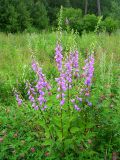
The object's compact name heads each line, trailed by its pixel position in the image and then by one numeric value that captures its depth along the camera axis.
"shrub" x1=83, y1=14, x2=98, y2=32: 12.51
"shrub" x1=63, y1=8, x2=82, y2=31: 12.24
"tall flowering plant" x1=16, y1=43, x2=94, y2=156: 1.71
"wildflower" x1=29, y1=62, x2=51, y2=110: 1.70
